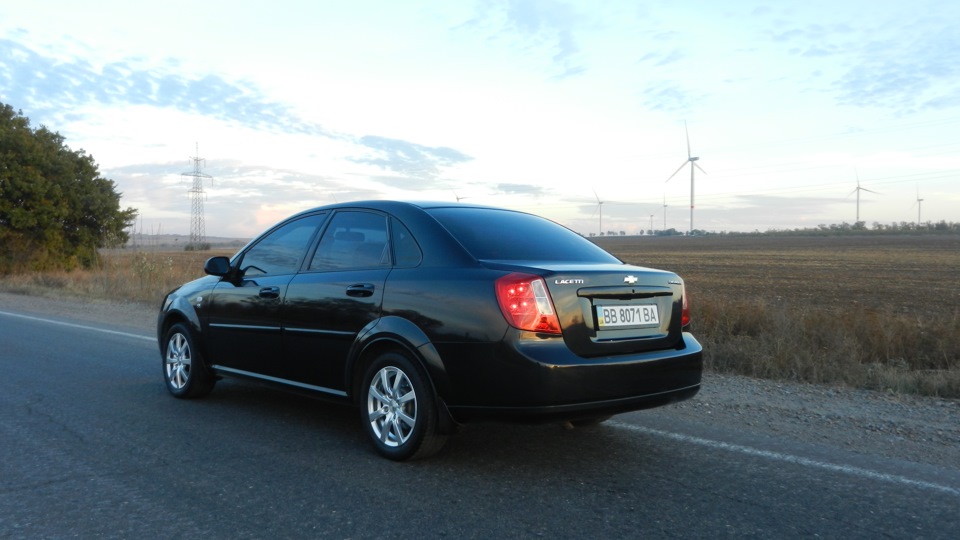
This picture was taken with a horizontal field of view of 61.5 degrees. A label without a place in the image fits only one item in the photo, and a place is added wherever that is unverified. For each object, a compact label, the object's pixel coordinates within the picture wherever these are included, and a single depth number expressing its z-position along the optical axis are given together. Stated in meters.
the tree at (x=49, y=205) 24.23
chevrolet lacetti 4.26
